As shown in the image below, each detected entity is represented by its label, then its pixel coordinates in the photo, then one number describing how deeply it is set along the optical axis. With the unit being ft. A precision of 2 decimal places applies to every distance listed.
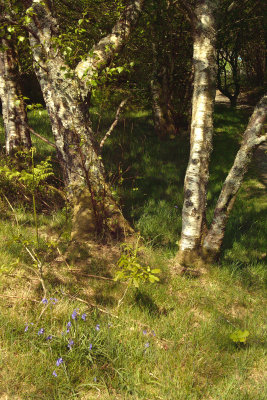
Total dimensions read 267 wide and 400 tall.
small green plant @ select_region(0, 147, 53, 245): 10.12
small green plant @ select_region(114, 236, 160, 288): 10.20
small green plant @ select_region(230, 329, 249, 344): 10.30
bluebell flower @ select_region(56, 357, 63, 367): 8.39
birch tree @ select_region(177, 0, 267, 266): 13.90
